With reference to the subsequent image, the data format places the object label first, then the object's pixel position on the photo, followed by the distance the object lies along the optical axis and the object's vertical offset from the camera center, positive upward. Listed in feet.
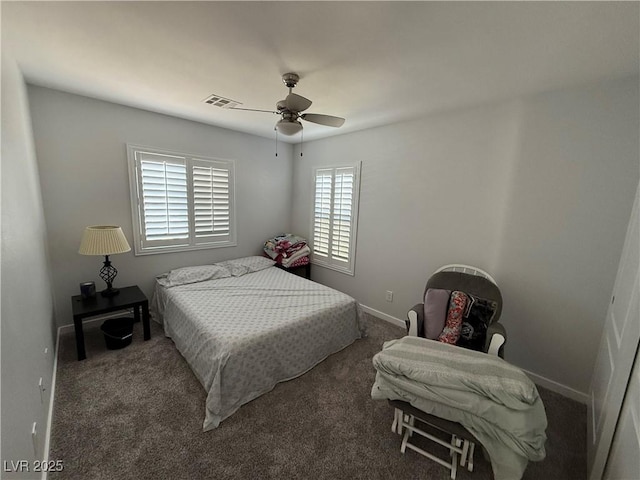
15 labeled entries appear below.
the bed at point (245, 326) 6.17 -3.61
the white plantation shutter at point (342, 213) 11.65 -0.55
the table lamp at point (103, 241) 7.86 -1.59
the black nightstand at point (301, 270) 13.21 -3.65
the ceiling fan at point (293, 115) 6.23 +2.20
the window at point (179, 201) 9.86 -0.31
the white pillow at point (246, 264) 11.41 -3.11
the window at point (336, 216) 11.58 -0.72
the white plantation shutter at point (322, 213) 12.54 -0.63
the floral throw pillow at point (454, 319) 6.68 -2.94
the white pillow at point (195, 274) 9.87 -3.17
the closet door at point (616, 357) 4.21 -2.59
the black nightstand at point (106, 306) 7.51 -3.55
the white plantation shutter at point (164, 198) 9.95 -0.23
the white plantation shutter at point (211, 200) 11.27 -0.23
